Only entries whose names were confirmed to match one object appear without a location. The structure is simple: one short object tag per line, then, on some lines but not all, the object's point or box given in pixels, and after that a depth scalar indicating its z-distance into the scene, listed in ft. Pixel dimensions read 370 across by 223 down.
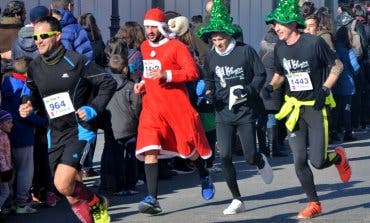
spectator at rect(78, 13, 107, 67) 42.75
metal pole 59.52
